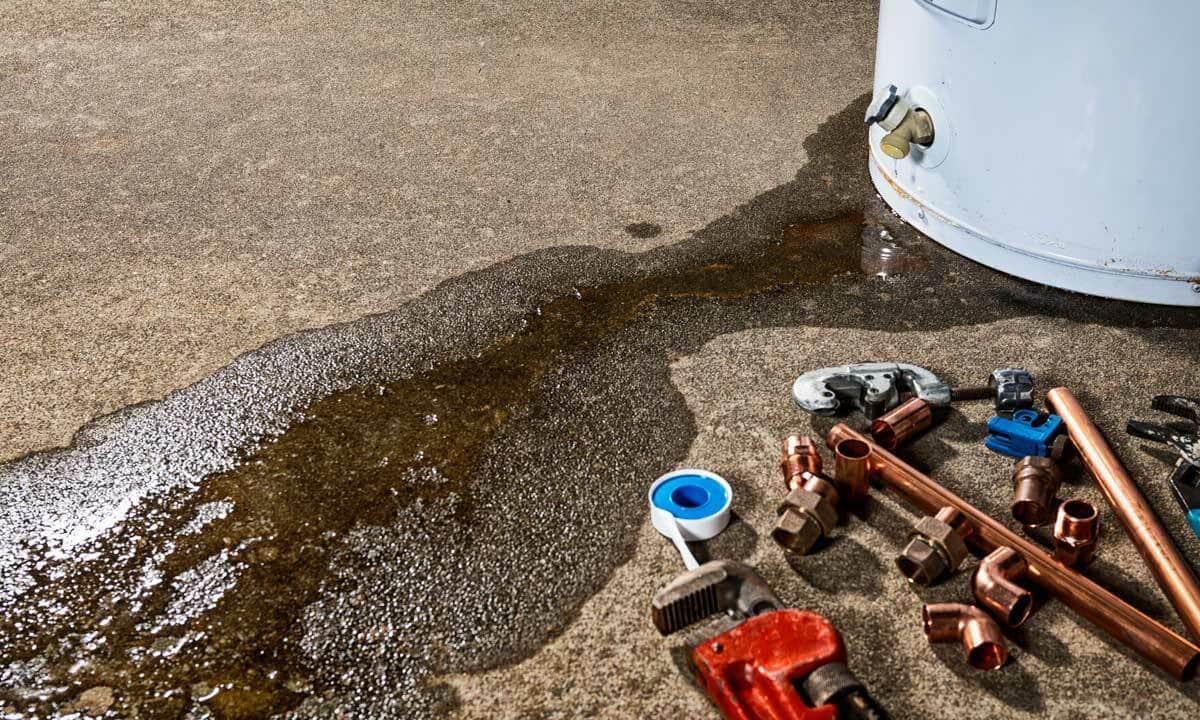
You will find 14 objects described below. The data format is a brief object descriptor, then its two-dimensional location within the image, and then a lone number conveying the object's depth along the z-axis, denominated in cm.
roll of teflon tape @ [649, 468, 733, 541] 183
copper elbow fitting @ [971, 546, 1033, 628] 163
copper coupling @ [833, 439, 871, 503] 184
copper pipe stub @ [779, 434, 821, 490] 190
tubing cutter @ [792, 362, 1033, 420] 206
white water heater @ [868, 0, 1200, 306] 207
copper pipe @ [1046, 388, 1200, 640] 165
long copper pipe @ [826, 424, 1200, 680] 156
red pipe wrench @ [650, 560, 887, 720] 147
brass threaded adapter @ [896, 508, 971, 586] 171
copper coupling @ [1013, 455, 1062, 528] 183
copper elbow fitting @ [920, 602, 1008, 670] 158
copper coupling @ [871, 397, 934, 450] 201
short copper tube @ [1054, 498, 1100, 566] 171
